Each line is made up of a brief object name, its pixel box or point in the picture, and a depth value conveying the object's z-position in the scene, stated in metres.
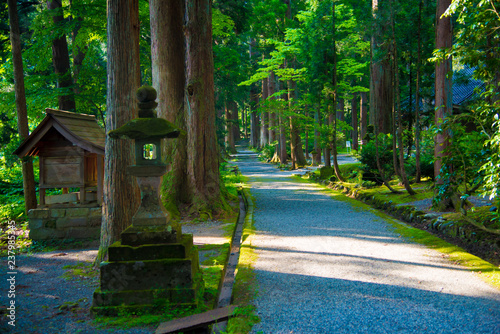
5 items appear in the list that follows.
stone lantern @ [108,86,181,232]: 4.57
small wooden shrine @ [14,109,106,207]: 8.07
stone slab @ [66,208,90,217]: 8.48
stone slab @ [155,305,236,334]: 3.70
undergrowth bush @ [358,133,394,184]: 13.60
